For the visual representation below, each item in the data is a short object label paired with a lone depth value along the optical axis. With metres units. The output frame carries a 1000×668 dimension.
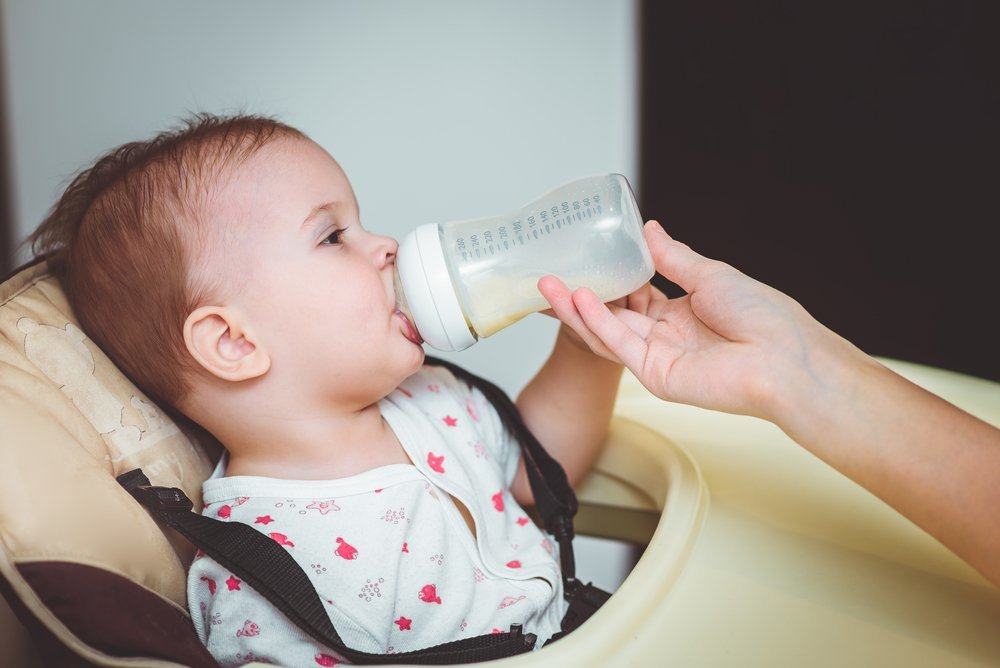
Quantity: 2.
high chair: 0.62
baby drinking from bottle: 0.83
